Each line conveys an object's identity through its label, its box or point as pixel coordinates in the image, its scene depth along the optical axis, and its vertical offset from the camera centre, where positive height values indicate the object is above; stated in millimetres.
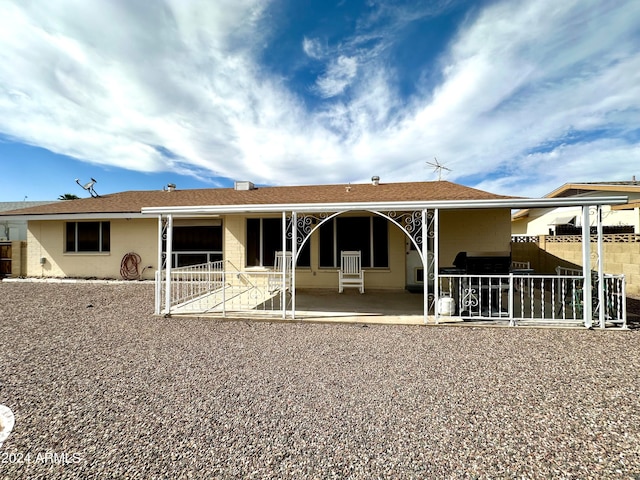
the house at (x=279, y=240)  5770 +189
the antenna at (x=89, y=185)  13250 +2944
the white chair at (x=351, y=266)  8648 -660
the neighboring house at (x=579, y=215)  11164 +1396
